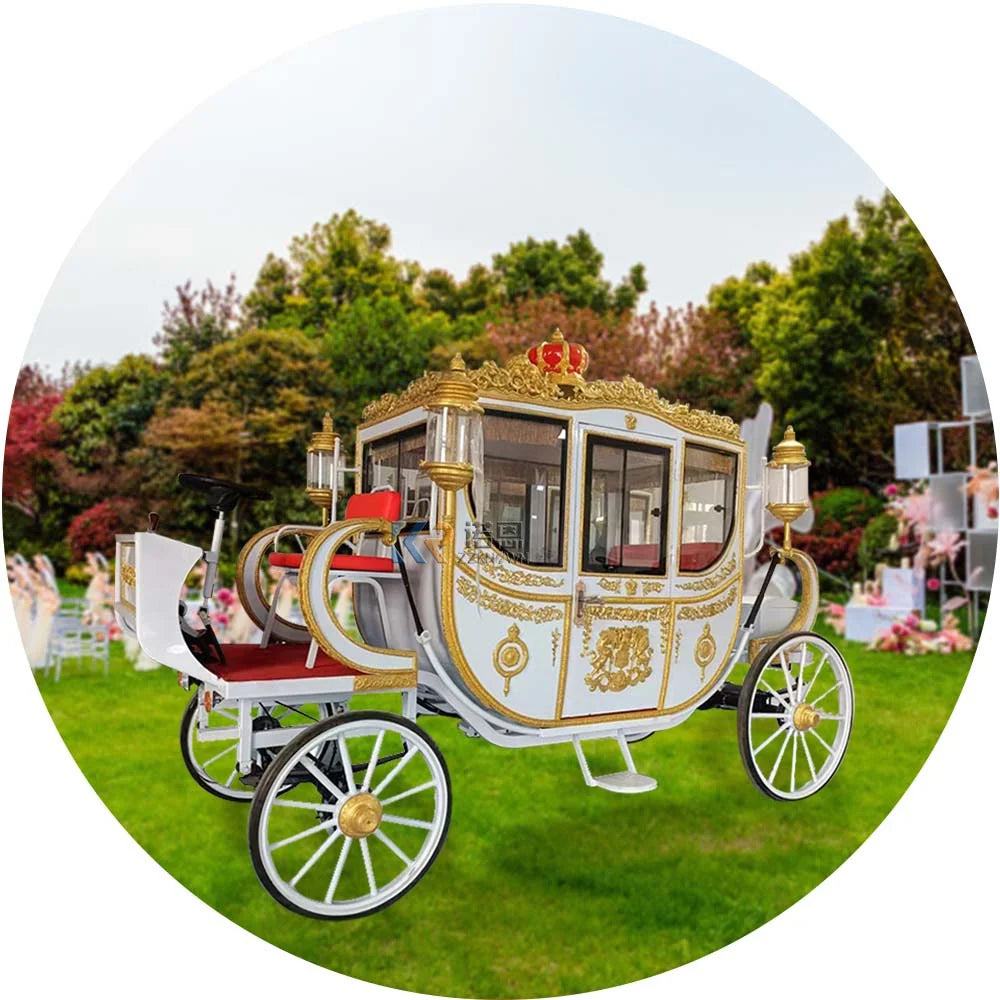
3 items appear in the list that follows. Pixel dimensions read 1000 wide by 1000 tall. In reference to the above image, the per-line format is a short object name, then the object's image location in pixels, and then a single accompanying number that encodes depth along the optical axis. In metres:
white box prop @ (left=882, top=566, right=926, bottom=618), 4.59
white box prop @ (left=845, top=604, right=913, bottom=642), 4.73
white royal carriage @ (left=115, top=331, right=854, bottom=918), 2.98
